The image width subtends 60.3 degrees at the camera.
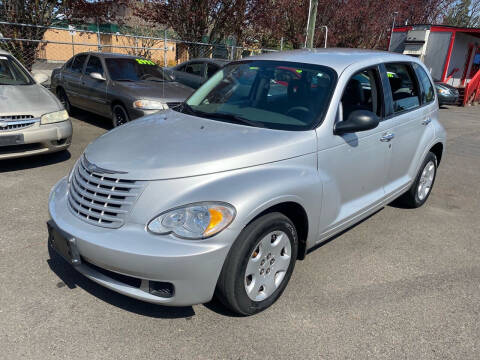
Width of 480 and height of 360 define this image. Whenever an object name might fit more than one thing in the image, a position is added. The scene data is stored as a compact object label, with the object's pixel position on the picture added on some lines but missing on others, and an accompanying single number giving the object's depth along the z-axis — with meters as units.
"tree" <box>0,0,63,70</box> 10.74
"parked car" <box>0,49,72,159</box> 5.18
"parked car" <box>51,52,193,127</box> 7.23
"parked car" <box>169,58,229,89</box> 10.12
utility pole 12.27
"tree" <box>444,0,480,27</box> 35.75
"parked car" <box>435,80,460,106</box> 16.86
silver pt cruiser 2.45
